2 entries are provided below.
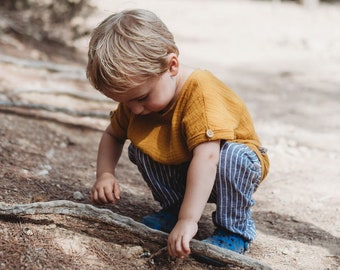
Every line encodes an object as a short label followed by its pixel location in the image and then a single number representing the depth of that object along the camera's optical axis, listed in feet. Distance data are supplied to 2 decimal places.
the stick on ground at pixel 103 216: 6.79
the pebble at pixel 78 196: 8.81
